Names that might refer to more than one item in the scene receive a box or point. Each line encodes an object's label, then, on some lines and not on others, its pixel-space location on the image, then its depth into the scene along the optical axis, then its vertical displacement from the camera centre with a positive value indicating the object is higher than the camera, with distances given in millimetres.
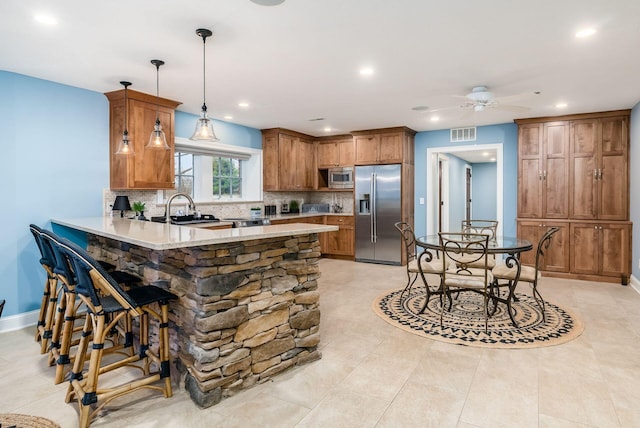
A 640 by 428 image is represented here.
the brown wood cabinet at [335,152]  7035 +1123
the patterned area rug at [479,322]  3131 -1054
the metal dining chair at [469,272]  3307 -622
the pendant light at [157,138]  3191 +627
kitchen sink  4617 -99
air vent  6141 +1261
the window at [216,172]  5359 +620
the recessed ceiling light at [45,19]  2416 +1270
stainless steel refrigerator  6332 -41
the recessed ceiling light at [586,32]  2611 +1255
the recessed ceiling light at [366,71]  3410 +1297
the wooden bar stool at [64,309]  2406 -656
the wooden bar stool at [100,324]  2020 -653
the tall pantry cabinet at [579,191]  5035 +264
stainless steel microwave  7227 +642
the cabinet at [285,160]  6434 +916
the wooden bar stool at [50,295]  2869 -658
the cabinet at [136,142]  4074 +771
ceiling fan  3934 +1184
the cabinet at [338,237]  6852 -488
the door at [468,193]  10445 +485
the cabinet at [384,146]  6258 +1113
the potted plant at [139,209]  4350 +32
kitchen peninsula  2182 -541
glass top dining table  3396 -335
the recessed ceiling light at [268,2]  2242 +1256
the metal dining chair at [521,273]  3514 -609
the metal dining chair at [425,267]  3754 -592
